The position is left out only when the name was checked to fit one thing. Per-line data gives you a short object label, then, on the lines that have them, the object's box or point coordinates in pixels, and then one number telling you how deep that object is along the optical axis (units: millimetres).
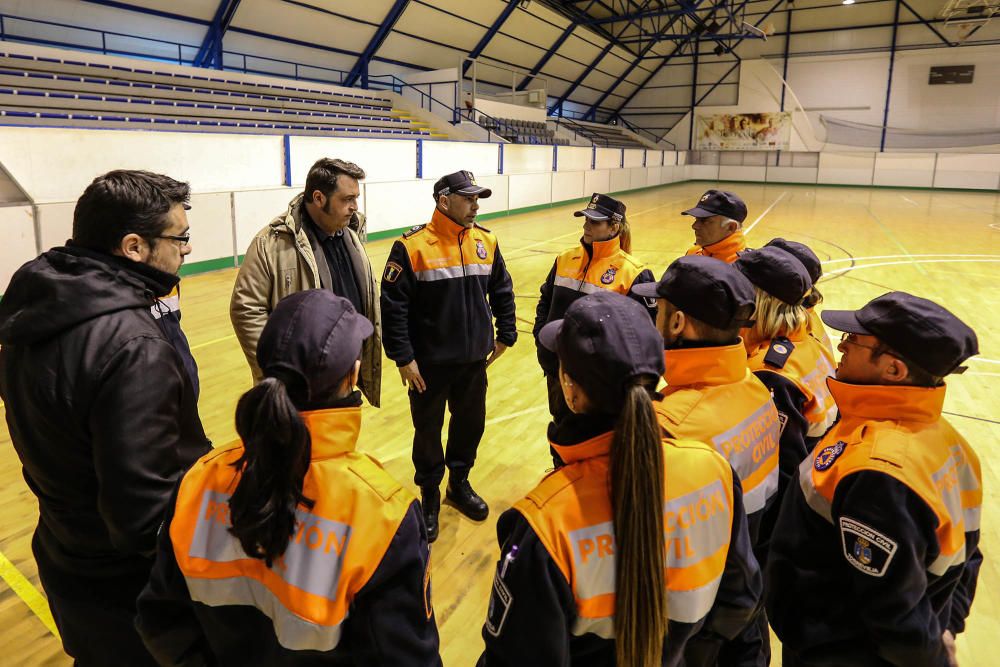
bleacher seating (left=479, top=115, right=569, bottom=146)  19531
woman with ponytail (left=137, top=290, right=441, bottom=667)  1096
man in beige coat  2631
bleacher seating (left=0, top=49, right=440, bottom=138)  9391
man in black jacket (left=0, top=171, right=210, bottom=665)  1337
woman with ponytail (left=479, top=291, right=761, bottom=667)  1084
